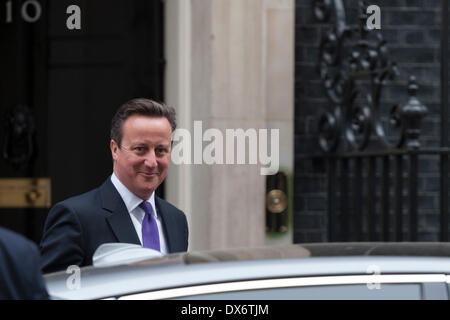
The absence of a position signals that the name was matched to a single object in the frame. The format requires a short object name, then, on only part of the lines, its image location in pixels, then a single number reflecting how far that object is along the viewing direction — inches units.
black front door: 637.9
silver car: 223.9
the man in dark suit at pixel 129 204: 294.5
